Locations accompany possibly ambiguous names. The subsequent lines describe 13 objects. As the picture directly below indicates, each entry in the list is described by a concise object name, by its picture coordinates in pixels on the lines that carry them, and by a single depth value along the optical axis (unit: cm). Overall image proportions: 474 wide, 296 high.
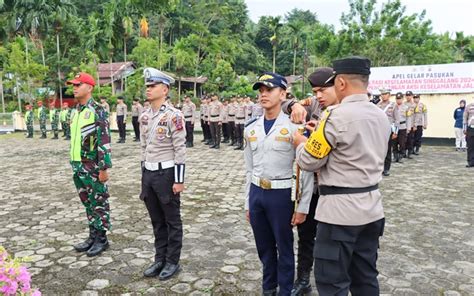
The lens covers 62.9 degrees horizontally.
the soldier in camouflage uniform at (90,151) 395
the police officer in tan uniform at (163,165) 346
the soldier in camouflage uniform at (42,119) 1673
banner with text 1231
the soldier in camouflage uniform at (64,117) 1644
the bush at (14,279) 185
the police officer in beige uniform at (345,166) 222
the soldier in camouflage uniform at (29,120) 1687
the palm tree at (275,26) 3934
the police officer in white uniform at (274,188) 281
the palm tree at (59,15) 2731
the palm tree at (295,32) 4119
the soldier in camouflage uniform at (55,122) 1659
